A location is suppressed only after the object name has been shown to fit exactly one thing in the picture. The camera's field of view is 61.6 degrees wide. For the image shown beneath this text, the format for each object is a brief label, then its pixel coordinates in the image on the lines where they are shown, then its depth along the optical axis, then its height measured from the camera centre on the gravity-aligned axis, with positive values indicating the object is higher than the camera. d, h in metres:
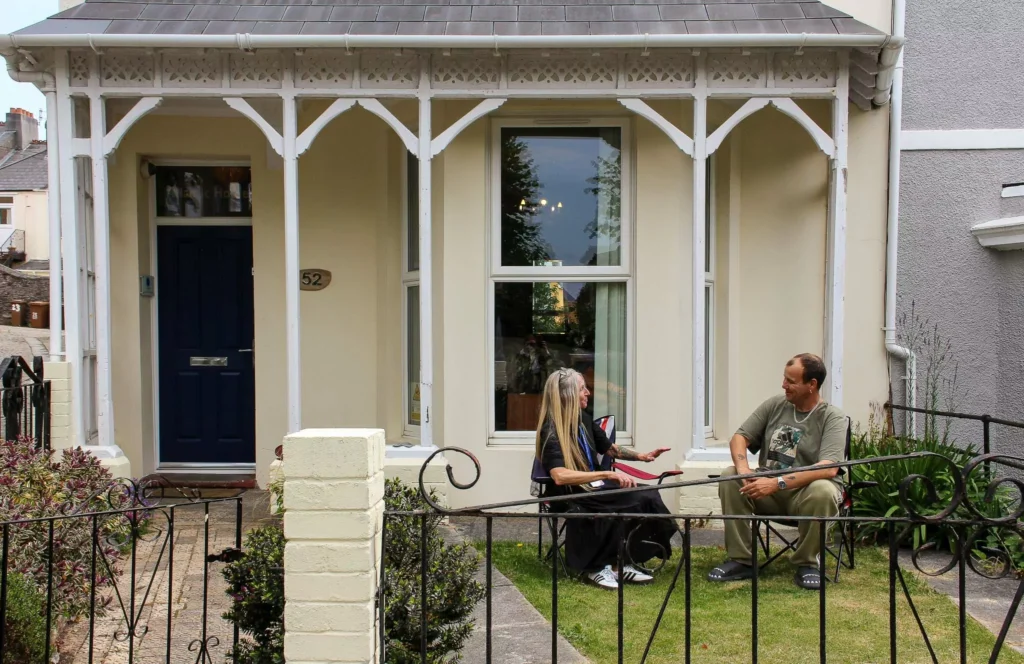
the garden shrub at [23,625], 3.35 -1.24
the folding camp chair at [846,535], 4.88 -1.33
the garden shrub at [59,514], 3.94 -1.04
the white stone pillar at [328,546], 2.86 -0.78
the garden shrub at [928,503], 5.29 -1.23
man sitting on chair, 4.69 -0.90
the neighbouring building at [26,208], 23.81 +2.99
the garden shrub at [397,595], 3.17 -1.07
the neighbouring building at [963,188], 7.26 +1.03
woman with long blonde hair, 4.79 -1.02
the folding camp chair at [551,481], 4.91 -1.04
